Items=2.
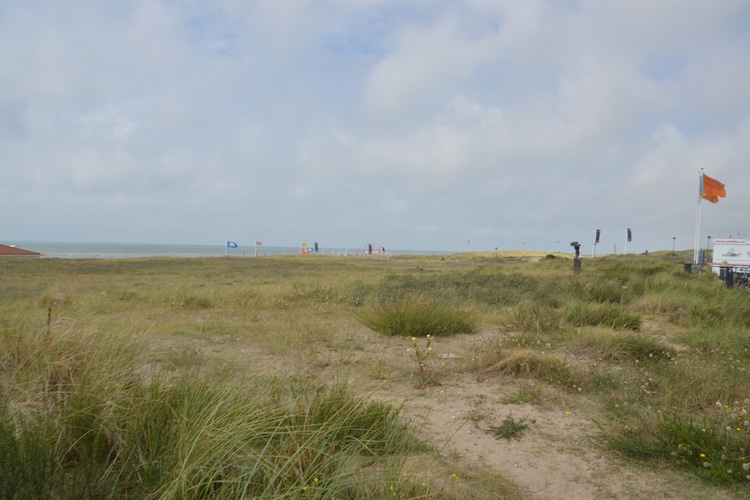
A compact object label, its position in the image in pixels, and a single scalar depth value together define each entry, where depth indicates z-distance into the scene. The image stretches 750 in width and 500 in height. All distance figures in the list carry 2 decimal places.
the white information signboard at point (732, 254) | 18.77
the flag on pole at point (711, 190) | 24.64
